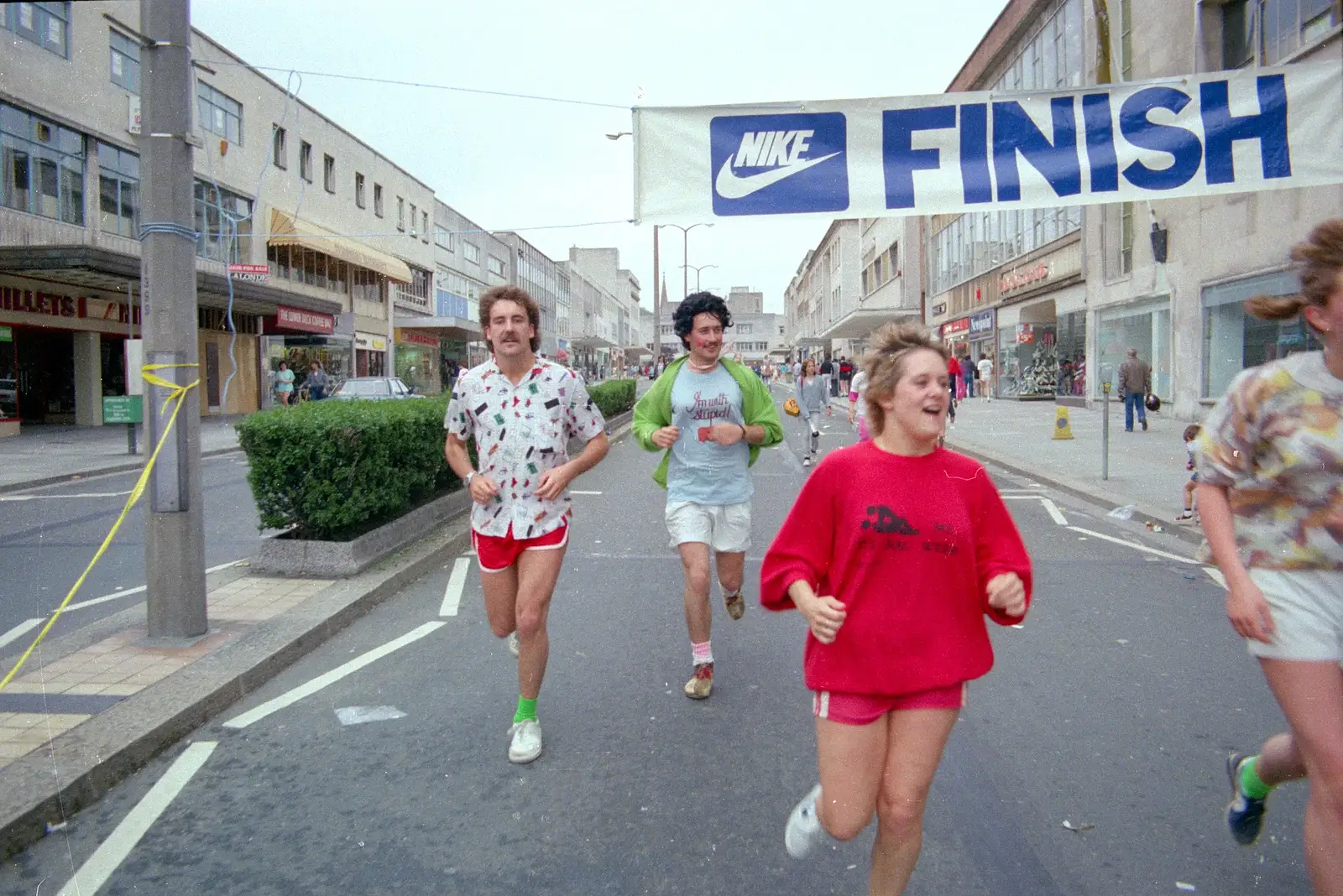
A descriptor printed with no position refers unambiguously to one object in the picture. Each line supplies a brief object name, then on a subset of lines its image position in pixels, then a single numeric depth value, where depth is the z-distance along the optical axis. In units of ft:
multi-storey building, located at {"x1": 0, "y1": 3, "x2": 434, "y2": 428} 68.64
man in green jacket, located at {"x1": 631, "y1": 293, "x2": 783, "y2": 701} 14.69
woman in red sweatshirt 7.73
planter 21.77
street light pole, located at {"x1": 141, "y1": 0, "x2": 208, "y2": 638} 15.87
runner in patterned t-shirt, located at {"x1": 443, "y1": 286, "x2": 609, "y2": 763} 12.51
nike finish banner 22.85
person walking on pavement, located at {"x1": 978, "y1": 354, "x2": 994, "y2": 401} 110.42
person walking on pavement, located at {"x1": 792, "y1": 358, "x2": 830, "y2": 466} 53.47
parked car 73.67
